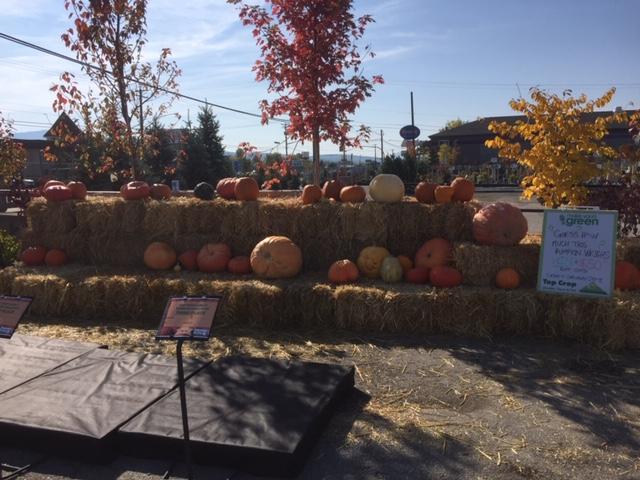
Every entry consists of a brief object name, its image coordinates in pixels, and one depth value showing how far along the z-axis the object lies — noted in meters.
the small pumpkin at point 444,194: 6.52
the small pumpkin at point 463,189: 6.52
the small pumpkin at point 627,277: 5.38
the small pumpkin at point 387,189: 6.57
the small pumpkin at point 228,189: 7.45
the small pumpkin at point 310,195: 6.88
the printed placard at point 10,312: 3.08
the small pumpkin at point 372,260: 6.31
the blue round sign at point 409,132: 30.44
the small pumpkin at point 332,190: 7.15
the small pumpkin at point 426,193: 6.71
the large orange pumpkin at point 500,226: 5.83
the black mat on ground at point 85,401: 3.19
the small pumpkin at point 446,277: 5.71
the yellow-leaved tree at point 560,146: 6.74
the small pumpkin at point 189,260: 6.96
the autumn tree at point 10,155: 14.66
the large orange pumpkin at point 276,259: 6.31
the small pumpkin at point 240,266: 6.63
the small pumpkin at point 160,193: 7.72
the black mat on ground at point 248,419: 2.99
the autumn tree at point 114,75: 8.07
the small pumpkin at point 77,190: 7.78
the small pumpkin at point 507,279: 5.55
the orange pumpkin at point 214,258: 6.77
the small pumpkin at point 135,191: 7.42
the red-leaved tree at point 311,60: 7.66
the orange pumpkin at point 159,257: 7.00
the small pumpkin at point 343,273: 6.01
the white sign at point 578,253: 5.01
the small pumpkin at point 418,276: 5.98
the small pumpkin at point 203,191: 7.50
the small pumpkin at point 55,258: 7.34
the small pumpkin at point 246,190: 7.13
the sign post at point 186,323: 2.78
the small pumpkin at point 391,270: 6.07
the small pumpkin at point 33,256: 7.43
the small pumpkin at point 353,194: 6.86
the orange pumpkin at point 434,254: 6.08
